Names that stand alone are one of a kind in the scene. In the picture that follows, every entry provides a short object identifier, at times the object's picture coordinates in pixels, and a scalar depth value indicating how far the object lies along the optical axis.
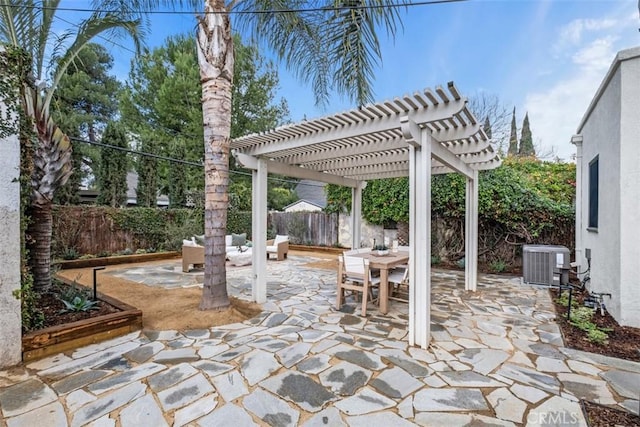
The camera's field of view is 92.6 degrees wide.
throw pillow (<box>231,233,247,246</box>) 10.09
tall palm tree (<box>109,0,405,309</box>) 4.23
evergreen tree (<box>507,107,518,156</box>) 17.41
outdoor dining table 4.61
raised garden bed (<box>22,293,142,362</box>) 3.04
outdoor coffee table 8.84
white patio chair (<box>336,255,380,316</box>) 4.64
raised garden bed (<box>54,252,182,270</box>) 8.26
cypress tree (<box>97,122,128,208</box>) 10.67
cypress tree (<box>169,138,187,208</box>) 12.25
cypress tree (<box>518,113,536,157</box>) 18.19
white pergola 3.42
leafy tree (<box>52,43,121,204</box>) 13.60
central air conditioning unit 6.28
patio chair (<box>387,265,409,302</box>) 4.83
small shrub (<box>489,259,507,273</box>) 8.04
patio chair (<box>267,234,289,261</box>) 10.02
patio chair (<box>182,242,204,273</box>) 7.86
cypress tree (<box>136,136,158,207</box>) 11.65
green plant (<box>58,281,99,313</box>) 3.81
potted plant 5.33
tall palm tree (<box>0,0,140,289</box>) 4.06
